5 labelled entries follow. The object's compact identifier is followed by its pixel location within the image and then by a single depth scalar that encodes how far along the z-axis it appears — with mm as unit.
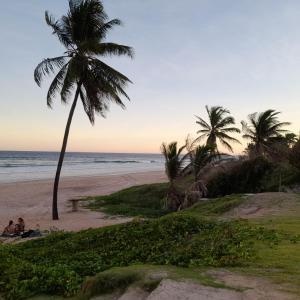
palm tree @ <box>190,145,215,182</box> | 13798
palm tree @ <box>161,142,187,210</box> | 13258
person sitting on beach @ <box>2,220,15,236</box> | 10200
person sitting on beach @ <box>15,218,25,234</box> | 10140
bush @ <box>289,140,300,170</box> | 13904
